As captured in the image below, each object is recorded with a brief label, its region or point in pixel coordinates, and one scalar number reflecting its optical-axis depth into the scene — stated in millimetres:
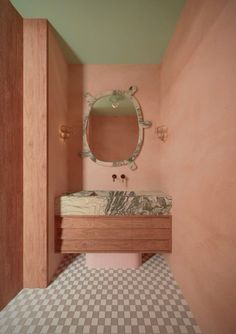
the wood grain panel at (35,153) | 1460
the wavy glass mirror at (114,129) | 2102
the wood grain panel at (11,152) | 1168
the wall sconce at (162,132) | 1804
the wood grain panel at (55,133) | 1545
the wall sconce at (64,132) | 1836
